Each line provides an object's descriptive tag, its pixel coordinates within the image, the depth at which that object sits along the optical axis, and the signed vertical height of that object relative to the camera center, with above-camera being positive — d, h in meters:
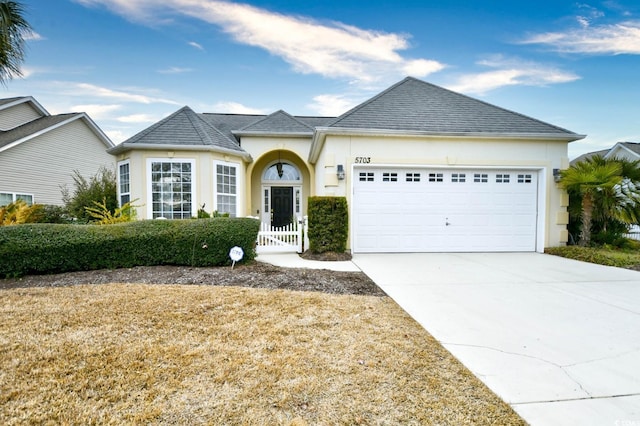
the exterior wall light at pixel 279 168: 14.21 +1.55
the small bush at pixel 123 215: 8.84 -0.42
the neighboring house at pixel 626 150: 18.86 +3.28
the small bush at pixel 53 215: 10.80 -0.47
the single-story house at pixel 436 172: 9.22 +0.91
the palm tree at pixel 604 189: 8.50 +0.33
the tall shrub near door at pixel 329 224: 8.64 -0.64
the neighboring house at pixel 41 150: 12.99 +2.45
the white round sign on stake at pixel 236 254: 6.89 -1.18
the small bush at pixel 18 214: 8.59 -0.34
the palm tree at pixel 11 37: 8.21 +4.53
